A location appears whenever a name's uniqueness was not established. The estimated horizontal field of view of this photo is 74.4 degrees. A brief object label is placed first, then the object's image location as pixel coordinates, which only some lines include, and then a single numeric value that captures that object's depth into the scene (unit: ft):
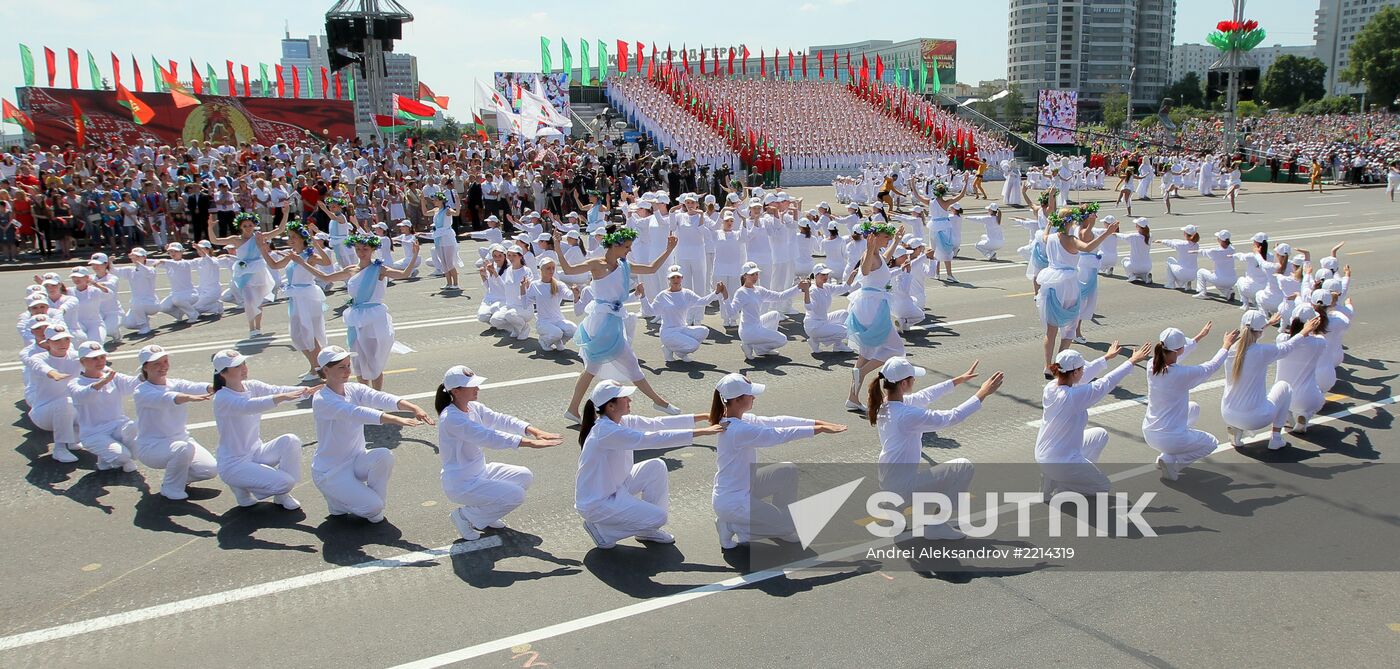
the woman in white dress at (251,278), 44.14
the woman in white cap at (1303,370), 27.94
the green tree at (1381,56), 282.97
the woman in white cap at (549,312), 40.57
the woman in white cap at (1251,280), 47.03
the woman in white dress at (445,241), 60.08
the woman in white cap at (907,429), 20.58
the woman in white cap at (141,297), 46.21
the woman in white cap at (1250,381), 26.30
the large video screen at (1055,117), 170.35
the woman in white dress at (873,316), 30.89
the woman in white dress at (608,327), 29.53
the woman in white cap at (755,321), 38.27
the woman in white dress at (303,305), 35.22
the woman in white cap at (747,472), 19.61
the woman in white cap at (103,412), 25.75
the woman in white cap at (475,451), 20.20
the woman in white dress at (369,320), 31.07
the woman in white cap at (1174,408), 23.77
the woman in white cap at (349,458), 21.65
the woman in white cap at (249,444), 22.08
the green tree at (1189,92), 436.76
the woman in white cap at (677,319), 38.40
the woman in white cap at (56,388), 27.48
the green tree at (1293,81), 379.96
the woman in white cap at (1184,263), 53.57
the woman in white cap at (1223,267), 51.19
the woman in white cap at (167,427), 23.48
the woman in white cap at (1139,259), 56.18
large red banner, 105.50
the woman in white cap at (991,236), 66.90
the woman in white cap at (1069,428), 21.67
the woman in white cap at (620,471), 19.51
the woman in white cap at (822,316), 38.63
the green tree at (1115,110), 331.36
